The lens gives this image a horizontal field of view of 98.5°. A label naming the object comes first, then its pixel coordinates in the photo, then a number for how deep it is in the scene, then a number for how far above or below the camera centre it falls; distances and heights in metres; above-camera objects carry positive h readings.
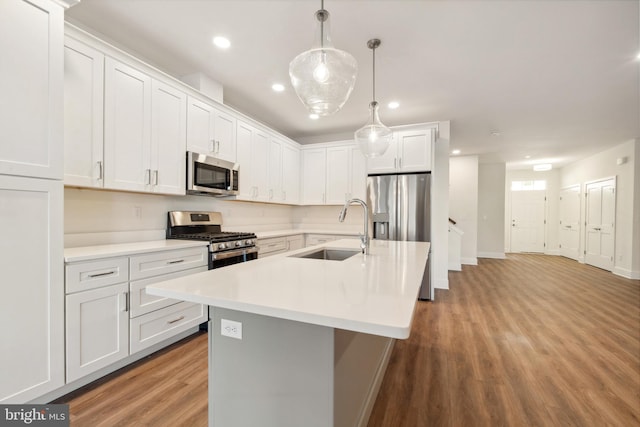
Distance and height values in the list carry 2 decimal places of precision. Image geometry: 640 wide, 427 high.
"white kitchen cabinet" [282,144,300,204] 4.63 +0.62
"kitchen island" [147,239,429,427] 0.91 -0.53
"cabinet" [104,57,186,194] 2.20 +0.67
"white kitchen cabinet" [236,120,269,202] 3.66 +0.67
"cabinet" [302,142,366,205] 4.68 +0.64
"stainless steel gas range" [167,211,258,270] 2.77 -0.29
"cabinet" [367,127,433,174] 4.00 +0.87
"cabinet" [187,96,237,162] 2.90 +0.89
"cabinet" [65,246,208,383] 1.75 -0.74
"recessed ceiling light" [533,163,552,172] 7.37 +1.24
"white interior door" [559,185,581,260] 7.37 -0.23
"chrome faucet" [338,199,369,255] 2.03 -0.21
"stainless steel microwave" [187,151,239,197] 2.84 +0.37
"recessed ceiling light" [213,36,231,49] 2.40 +1.49
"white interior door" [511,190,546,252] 8.73 -0.24
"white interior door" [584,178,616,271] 5.89 -0.22
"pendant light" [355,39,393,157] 2.67 +0.73
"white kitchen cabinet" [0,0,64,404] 1.48 +0.04
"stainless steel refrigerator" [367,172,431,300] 3.91 +0.05
